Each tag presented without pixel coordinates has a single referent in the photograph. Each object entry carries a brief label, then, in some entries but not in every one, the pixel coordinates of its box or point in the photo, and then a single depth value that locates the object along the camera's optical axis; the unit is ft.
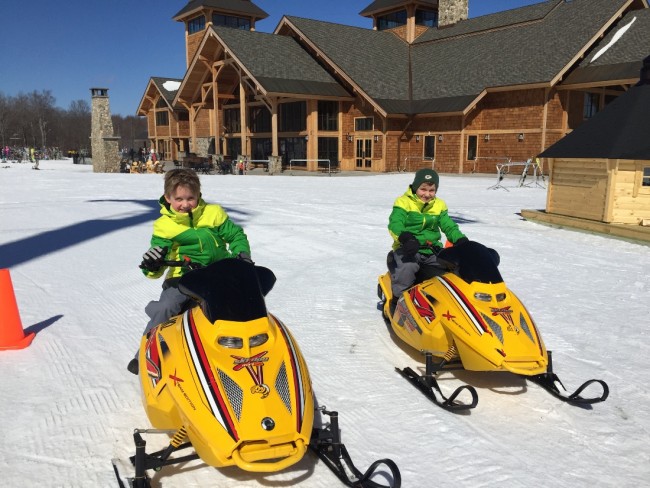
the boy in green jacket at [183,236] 11.19
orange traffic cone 14.97
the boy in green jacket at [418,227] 15.24
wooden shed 32.99
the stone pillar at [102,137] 103.50
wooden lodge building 83.30
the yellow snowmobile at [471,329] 11.53
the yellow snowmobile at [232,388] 8.04
